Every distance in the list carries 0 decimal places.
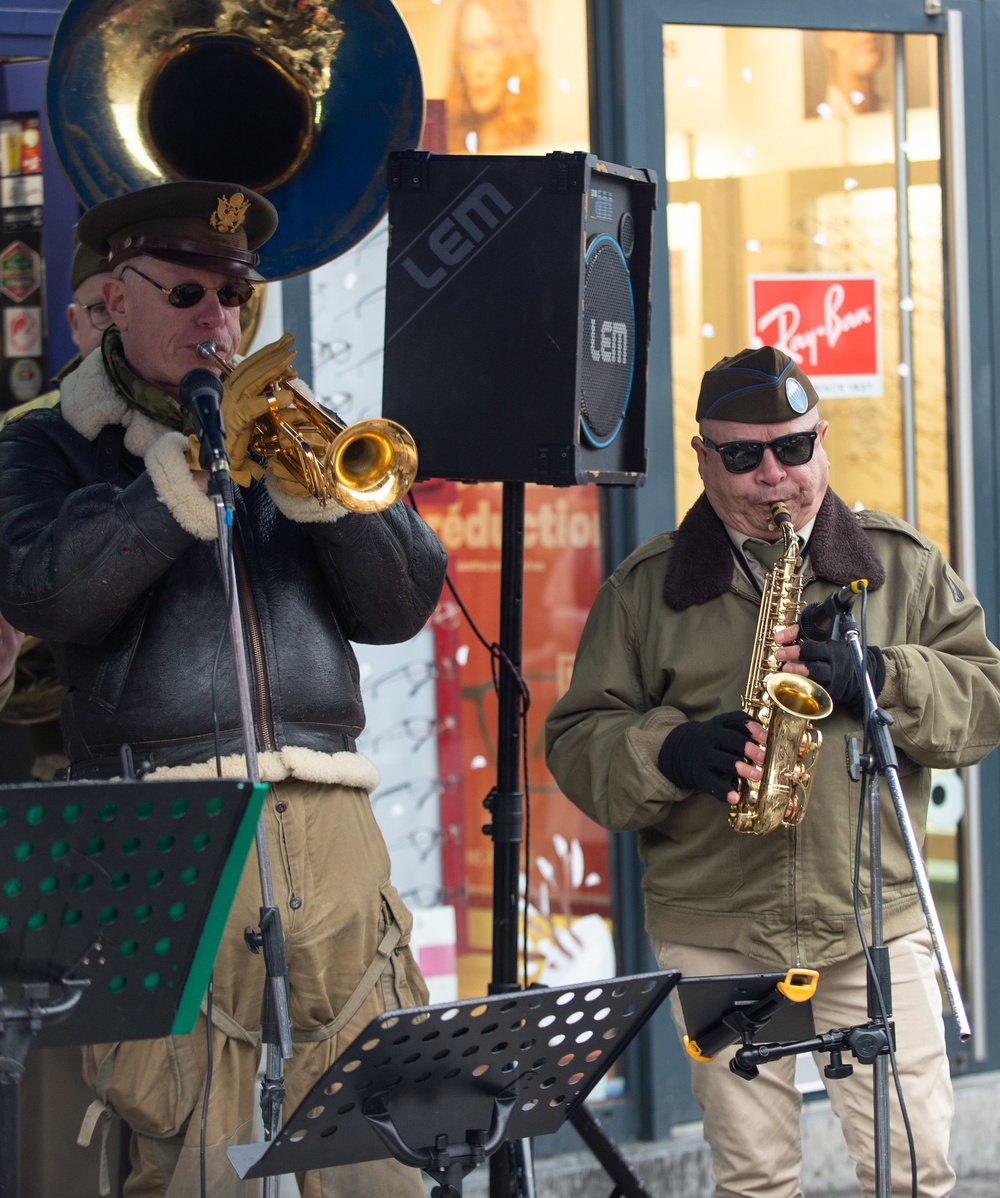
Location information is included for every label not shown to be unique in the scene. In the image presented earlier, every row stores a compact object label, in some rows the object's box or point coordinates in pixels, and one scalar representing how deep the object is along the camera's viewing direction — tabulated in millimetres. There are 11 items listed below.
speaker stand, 6336
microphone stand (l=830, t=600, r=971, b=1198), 5000
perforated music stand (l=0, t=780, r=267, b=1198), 3988
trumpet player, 5543
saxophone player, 5977
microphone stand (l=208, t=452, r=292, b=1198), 4730
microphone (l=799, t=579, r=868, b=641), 5227
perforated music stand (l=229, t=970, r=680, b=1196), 4223
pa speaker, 5977
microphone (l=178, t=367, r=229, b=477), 4742
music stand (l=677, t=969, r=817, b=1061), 4875
